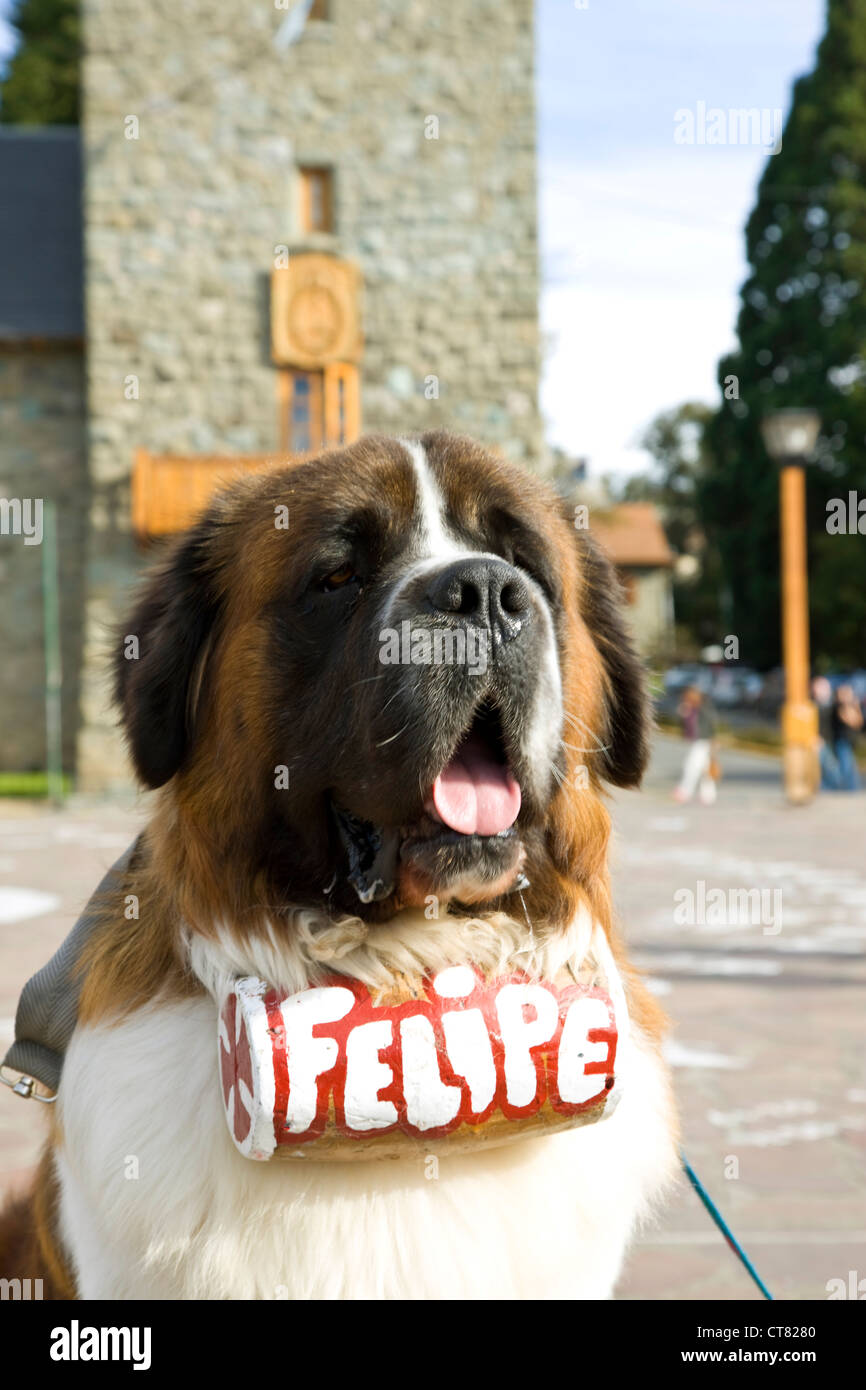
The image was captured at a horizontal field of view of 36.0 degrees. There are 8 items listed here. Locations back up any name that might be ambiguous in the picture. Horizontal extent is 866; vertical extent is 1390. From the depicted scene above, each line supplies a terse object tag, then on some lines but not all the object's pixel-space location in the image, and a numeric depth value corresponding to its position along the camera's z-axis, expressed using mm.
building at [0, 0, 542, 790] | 17422
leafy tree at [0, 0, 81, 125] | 32281
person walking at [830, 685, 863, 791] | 18062
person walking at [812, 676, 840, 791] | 18516
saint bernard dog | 2234
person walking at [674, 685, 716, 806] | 17141
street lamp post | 16391
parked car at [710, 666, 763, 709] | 48816
